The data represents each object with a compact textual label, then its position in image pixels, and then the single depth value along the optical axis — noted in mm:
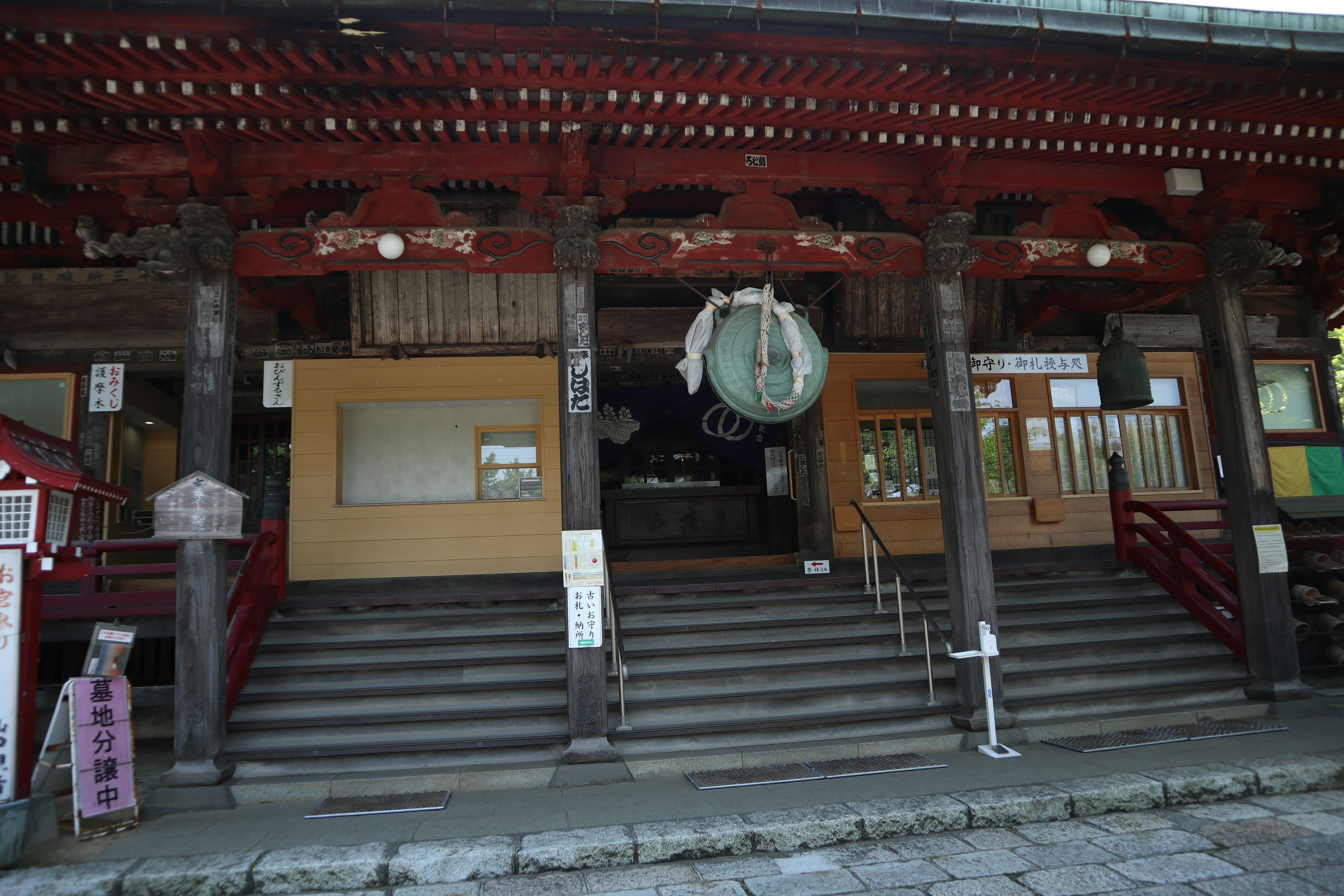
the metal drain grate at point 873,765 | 5371
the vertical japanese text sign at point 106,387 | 8234
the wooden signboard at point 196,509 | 5215
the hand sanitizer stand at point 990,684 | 5676
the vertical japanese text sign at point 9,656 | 4352
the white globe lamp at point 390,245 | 5941
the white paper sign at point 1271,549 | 6789
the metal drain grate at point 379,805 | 4914
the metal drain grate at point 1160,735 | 5832
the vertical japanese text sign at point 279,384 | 8664
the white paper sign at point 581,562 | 5582
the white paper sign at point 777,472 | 10234
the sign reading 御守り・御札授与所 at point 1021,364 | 9453
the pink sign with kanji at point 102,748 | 4625
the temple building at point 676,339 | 5266
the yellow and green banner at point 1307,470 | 9727
